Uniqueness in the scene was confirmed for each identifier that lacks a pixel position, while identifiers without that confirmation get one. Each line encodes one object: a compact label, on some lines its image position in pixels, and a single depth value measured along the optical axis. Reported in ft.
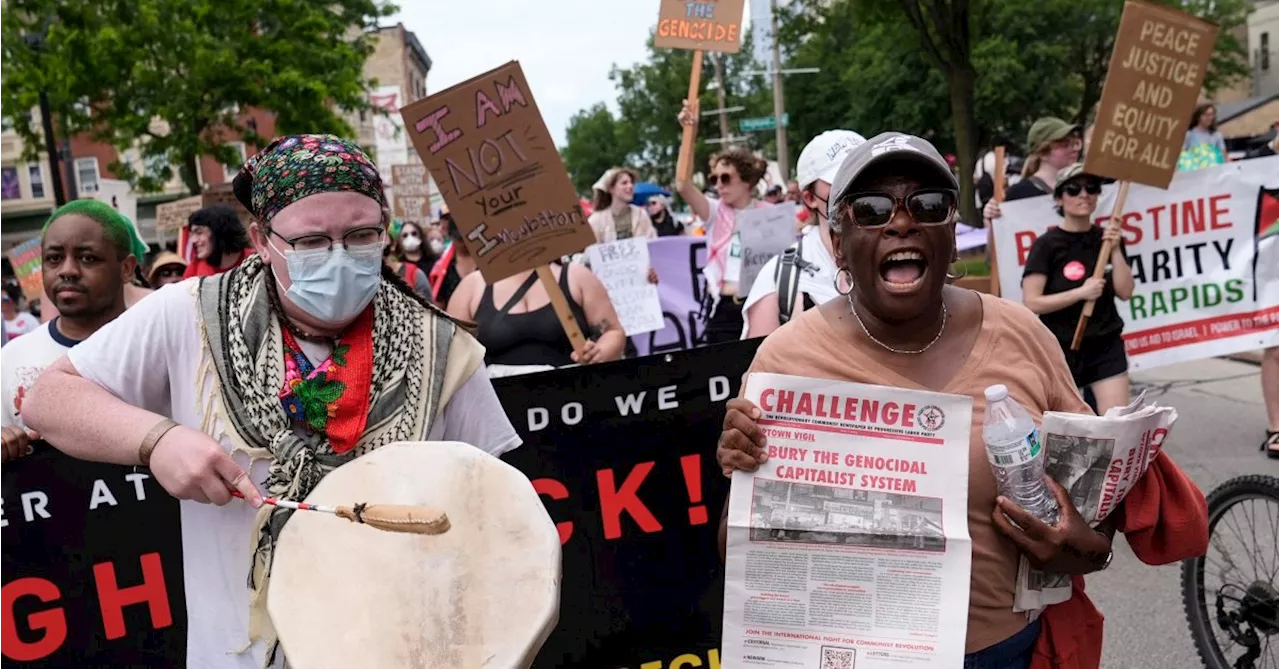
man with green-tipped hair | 11.87
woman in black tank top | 16.94
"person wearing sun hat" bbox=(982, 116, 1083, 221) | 22.72
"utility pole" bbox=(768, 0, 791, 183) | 137.49
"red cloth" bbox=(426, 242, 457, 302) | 28.12
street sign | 100.27
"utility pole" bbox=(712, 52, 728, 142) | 199.93
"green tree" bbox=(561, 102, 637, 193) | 338.75
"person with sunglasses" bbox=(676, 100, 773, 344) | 21.70
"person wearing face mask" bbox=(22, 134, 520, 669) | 7.11
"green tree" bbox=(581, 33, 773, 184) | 266.36
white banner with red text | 22.39
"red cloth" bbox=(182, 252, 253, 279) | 19.75
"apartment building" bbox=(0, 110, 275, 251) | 147.43
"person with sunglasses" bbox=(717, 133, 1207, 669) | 7.09
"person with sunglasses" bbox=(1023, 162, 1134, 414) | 18.57
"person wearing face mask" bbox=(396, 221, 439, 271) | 38.73
